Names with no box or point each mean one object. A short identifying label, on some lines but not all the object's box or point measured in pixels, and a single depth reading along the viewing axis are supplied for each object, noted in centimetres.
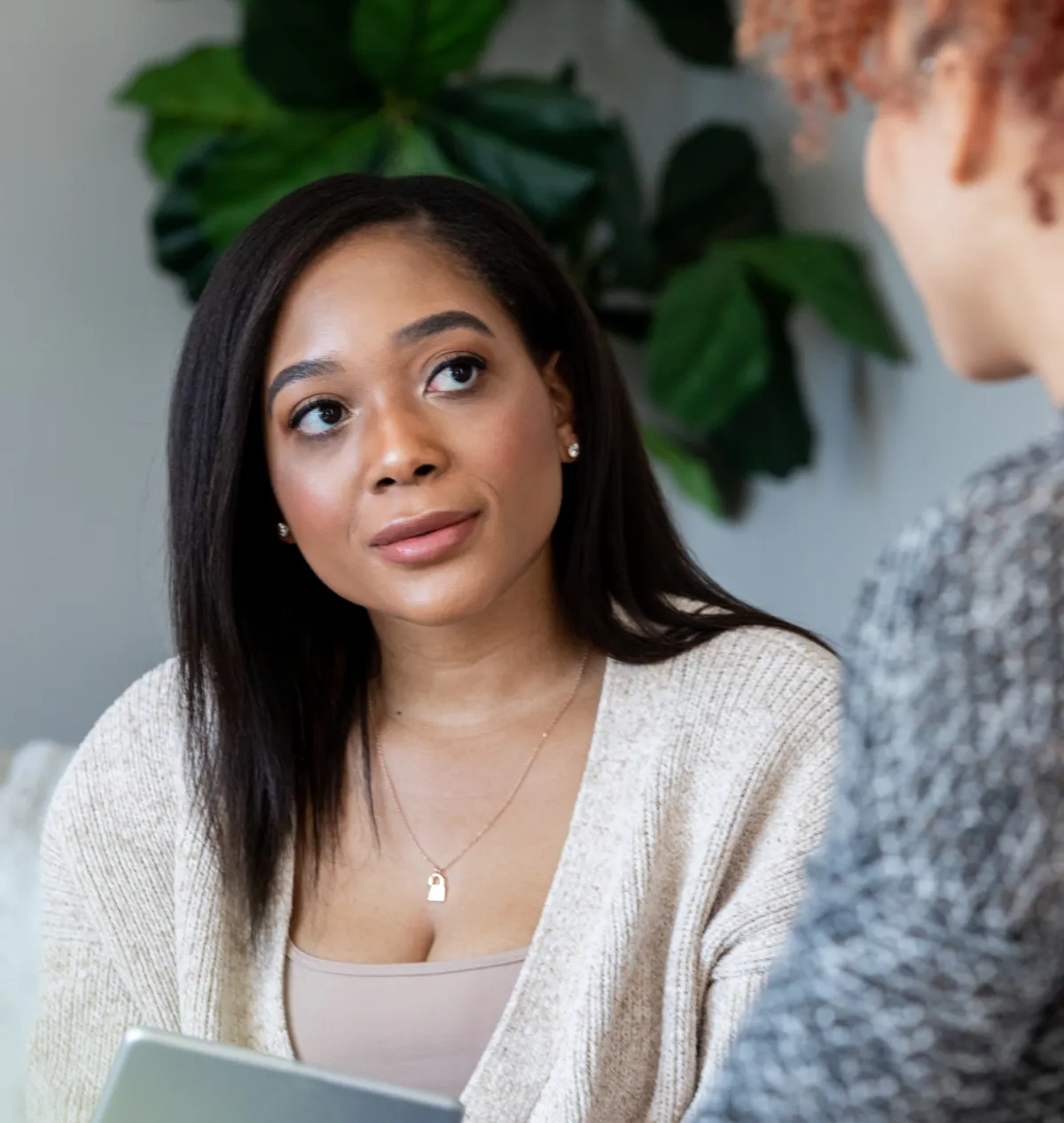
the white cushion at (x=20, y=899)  154
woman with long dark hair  140
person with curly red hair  96
